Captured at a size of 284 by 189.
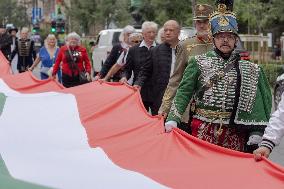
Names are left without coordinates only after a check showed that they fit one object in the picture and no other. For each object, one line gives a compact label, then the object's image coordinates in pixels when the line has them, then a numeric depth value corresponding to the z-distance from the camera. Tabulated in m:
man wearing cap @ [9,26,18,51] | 19.71
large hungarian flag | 4.94
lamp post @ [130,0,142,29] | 34.91
